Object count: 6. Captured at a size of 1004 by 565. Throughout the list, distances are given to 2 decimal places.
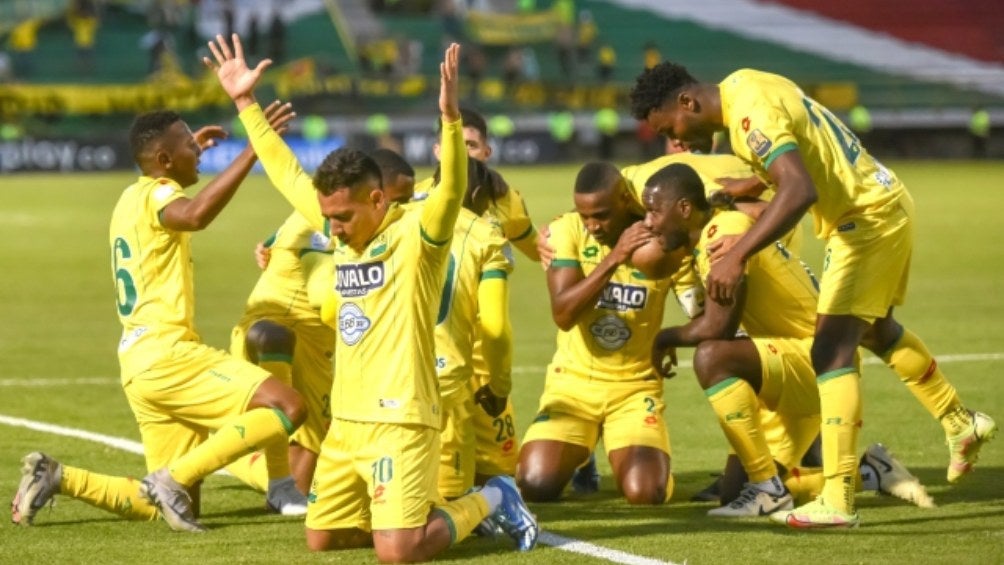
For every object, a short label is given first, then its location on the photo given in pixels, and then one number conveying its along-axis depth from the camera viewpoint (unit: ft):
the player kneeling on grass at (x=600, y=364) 57.31
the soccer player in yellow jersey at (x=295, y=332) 60.13
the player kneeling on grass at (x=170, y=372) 52.21
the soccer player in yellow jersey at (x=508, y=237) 58.70
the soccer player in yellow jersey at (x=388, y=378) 46.70
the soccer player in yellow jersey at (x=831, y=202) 51.31
